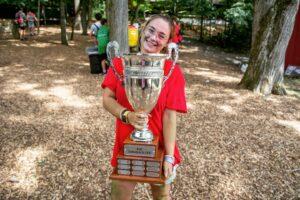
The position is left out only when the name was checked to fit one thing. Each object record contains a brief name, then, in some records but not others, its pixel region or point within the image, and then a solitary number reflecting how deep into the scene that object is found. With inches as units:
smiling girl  68.1
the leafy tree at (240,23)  474.9
